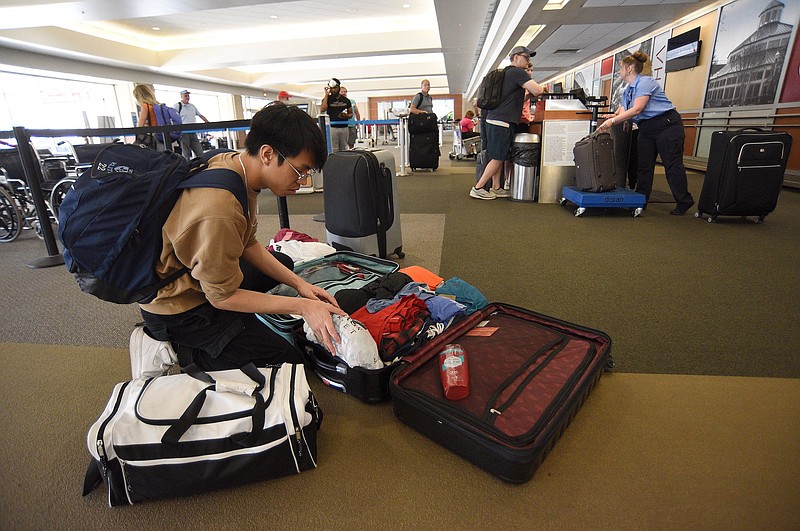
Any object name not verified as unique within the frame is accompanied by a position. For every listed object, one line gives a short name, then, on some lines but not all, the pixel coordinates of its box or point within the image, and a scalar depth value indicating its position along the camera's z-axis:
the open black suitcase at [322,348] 1.50
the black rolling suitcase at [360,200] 2.59
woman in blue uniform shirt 4.01
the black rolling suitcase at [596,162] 4.04
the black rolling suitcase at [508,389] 1.17
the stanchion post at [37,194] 3.12
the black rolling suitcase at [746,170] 3.52
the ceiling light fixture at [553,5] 8.60
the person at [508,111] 4.55
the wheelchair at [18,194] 3.77
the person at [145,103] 4.91
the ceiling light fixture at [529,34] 10.61
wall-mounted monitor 8.02
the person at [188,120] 6.19
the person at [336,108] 5.99
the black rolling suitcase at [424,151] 8.23
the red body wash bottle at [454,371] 1.32
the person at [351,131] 6.34
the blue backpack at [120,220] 1.16
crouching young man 1.15
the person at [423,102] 7.93
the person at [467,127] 10.57
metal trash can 4.81
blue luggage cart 4.12
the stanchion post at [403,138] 7.62
